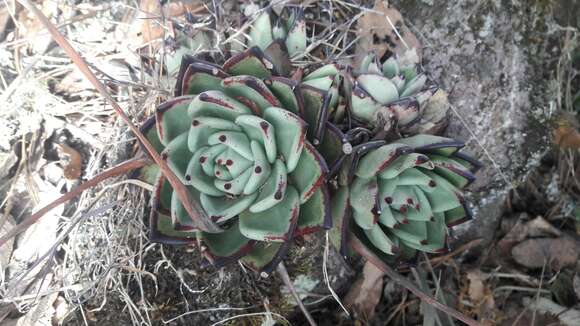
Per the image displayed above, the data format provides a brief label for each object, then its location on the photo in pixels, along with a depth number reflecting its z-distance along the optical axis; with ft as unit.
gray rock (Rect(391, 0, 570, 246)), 1.35
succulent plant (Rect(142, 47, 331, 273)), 0.96
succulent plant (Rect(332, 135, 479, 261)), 1.01
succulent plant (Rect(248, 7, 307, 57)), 1.20
